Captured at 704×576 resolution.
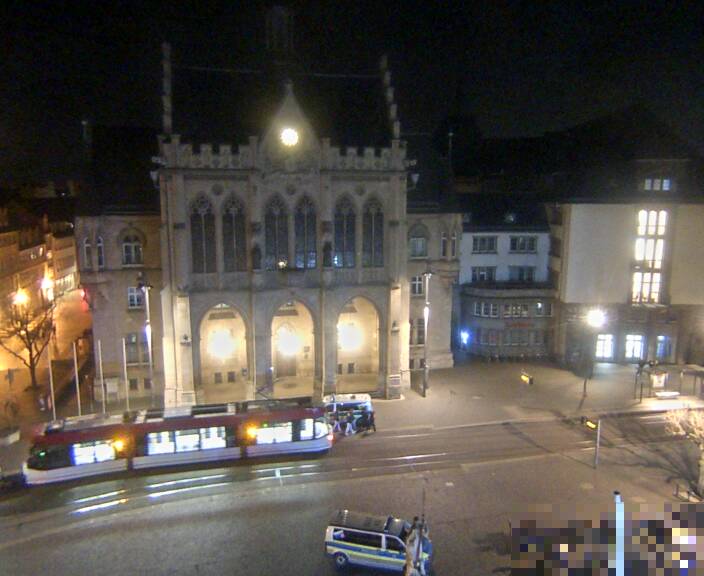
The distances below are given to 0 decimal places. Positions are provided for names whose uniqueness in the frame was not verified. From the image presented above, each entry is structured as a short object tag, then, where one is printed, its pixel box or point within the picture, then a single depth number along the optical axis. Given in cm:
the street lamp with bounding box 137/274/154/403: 4150
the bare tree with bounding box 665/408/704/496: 3212
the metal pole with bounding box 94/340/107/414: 4362
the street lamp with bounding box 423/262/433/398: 4644
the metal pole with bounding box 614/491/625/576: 2072
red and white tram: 3256
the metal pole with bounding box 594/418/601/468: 3438
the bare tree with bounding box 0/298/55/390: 4631
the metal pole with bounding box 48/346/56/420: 4122
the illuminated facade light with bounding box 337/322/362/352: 5044
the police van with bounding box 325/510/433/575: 2530
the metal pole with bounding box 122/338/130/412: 4354
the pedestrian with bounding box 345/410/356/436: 3966
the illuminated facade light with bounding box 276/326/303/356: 4969
